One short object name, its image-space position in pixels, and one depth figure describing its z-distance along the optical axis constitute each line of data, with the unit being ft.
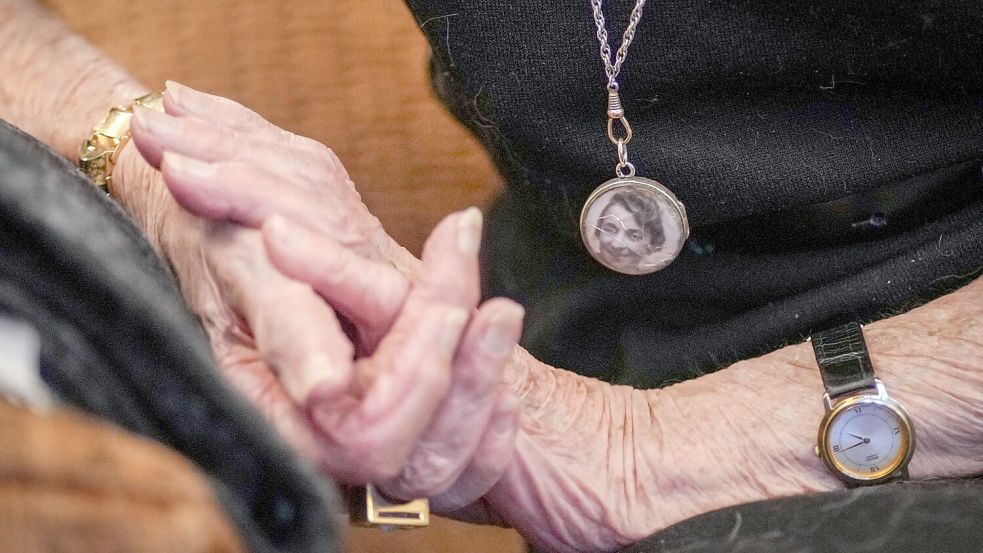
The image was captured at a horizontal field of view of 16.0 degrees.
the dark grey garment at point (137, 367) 2.83
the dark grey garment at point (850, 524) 3.03
